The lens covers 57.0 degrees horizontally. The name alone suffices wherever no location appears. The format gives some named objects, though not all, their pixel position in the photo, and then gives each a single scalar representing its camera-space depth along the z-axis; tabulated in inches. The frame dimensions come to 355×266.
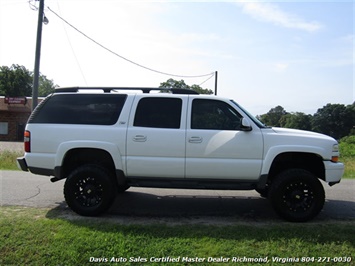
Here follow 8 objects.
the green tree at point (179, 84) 1862.9
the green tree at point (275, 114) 3365.9
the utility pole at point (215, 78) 1364.4
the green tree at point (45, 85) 3403.3
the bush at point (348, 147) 1532.0
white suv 207.2
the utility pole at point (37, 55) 534.3
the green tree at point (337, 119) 2912.2
